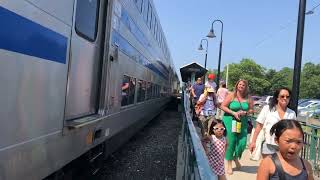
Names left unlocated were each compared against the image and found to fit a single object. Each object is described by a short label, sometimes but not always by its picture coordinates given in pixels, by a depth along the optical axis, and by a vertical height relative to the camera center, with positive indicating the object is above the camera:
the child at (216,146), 2.81 -0.64
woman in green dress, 3.77 -0.32
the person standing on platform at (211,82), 5.44 +0.22
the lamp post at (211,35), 13.68 +3.25
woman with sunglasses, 2.79 -0.21
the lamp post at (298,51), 4.52 +0.87
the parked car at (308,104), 21.11 -0.60
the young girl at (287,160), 1.68 -0.46
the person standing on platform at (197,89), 6.96 +0.04
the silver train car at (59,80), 1.64 +0.02
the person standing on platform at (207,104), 5.25 -0.29
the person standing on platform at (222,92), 6.63 -0.01
